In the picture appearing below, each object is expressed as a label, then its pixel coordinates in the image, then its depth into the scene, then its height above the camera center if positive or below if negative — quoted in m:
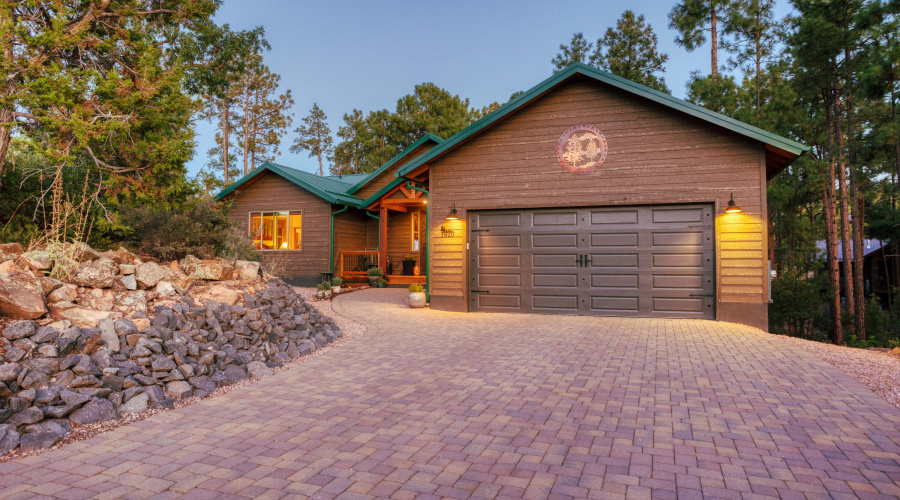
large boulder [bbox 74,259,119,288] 5.06 -0.07
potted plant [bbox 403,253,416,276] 17.89 +0.04
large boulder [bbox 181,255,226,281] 6.63 -0.03
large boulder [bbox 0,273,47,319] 4.21 -0.26
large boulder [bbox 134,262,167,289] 5.61 -0.08
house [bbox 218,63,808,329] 9.12 +1.24
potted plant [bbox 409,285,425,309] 11.23 -0.77
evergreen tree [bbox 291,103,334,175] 41.62 +11.22
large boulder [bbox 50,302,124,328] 4.45 -0.44
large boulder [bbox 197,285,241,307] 6.14 -0.36
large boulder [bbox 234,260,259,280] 7.30 -0.05
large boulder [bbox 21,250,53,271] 4.96 +0.08
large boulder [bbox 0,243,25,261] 5.02 +0.19
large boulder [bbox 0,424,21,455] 3.07 -1.10
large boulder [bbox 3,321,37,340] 3.91 -0.51
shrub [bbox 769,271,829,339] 14.49 -1.19
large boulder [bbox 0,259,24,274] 4.61 +0.01
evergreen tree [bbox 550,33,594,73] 27.22 +12.25
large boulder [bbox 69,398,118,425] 3.56 -1.09
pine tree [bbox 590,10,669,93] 25.64 +11.51
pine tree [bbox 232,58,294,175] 33.00 +10.73
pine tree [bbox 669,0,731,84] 18.70 +9.55
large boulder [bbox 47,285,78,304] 4.61 -0.26
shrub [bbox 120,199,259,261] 7.28 +0.58
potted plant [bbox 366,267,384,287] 16.34 -0.26
